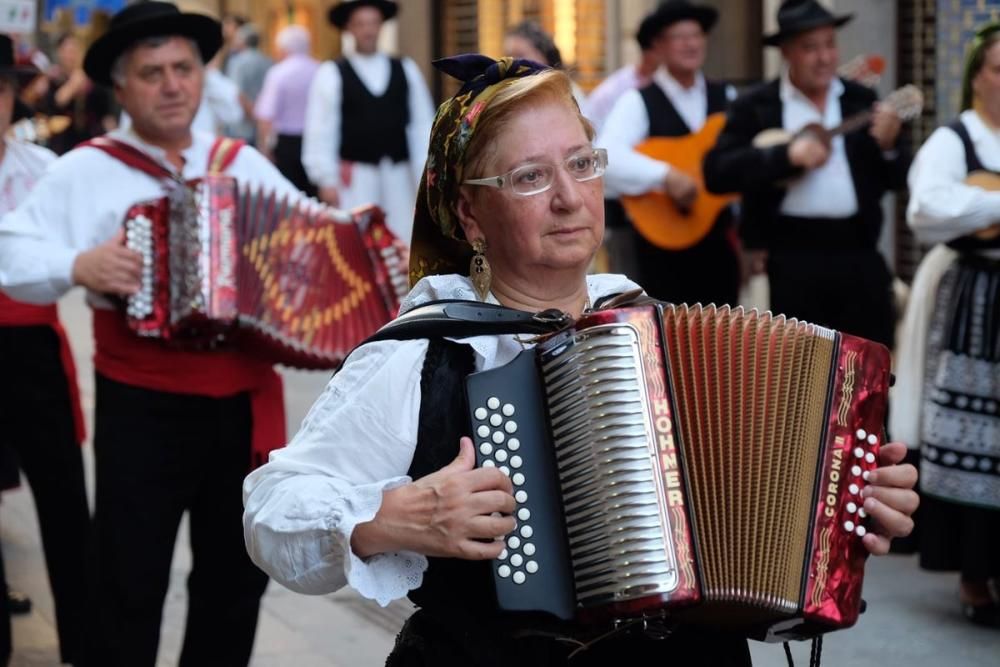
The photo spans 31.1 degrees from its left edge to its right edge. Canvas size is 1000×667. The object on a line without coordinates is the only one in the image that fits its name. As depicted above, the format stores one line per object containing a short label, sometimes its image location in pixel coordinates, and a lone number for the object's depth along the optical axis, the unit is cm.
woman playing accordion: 264
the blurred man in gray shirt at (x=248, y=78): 1598
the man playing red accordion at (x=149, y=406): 465
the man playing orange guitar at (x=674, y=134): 746
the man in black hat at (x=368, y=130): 981
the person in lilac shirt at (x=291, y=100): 1327
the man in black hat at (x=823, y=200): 664
